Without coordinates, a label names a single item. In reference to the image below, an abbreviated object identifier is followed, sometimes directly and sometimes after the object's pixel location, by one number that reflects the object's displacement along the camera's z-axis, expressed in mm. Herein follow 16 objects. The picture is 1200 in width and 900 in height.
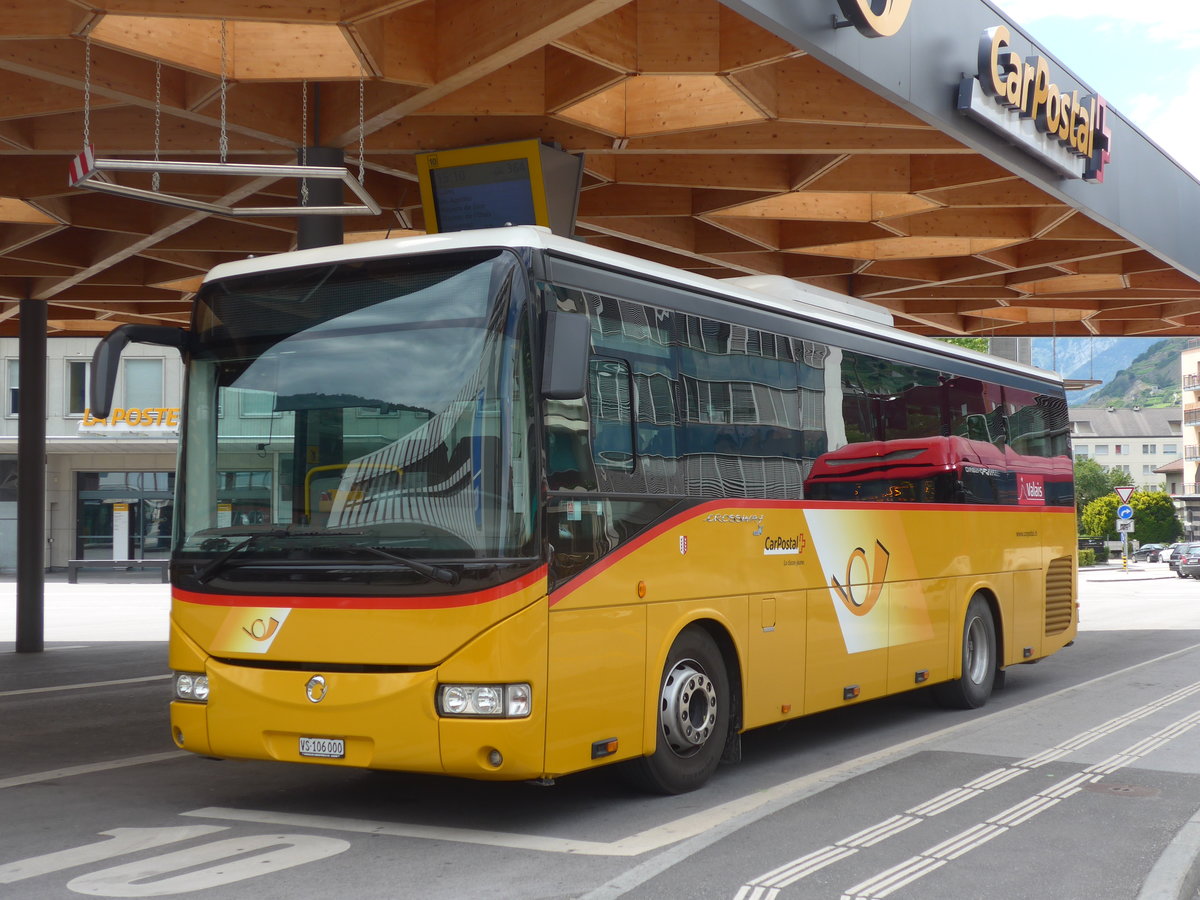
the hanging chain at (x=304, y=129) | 11449
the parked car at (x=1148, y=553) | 86000
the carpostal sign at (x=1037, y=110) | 12945
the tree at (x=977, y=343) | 57859
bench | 42125
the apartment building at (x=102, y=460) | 45750
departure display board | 12727
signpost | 44844
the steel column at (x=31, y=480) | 19750
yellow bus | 6824
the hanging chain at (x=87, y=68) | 9883
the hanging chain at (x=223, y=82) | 9695
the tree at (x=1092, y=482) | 130875
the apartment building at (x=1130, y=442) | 166000
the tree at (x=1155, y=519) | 99125
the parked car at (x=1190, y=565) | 51344
